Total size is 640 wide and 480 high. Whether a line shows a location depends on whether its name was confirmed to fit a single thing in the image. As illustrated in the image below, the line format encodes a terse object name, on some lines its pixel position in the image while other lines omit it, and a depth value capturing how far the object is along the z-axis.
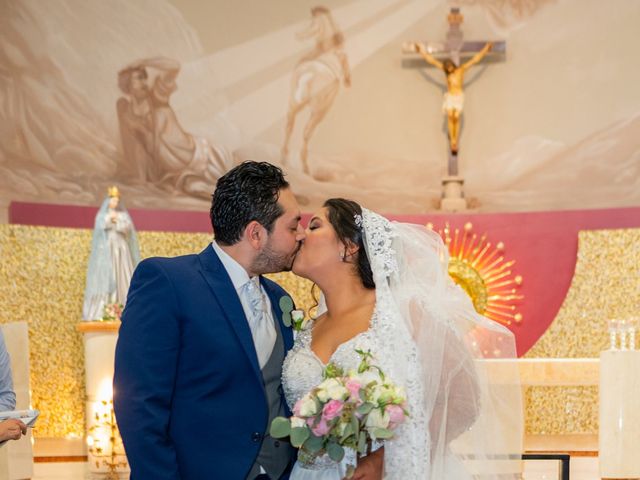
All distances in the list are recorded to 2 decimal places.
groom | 3.01
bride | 3.42
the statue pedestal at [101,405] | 8.04
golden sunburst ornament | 10.12
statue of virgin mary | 8.73
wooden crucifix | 10.88
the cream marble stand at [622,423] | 6.59
